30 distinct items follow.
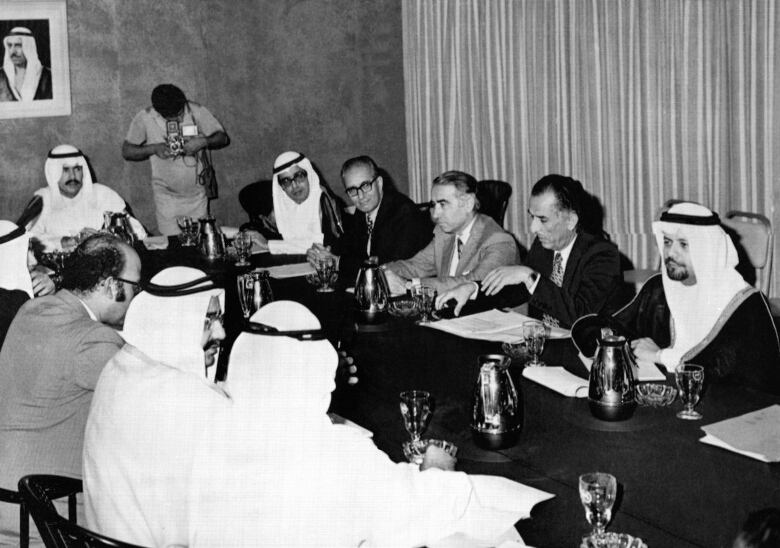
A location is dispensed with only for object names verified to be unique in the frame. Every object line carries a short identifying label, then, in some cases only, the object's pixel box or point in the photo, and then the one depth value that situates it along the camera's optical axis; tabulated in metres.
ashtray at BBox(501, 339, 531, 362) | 3.06
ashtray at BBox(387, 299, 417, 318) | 3.70
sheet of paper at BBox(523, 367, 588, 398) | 2.72
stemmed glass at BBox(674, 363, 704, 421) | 2.49
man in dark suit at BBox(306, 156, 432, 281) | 5.04
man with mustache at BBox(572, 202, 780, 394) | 3.18
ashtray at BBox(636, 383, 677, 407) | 2.63
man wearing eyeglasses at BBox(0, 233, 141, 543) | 2.67
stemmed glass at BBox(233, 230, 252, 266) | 4.83
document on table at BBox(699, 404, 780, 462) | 2.24
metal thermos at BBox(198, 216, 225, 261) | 4.95
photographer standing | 6.90
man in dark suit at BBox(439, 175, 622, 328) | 3.76
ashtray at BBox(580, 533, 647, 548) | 1.84
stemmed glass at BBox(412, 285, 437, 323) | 3.58
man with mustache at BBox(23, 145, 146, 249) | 6.20
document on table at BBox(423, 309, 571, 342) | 3.33
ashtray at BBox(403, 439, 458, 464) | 2.28
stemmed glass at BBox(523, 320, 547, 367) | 2.99
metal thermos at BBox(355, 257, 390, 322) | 3.62
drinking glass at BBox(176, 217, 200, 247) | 5.46
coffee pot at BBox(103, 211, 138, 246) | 5.35
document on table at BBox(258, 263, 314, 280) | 4.58
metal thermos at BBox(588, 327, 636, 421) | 2.48
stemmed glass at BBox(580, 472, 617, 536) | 1.89
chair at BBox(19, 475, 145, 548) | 1.95
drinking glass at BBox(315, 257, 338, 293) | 4.20
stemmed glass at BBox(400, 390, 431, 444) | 2.38
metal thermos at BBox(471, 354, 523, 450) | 2.35
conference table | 1.95
